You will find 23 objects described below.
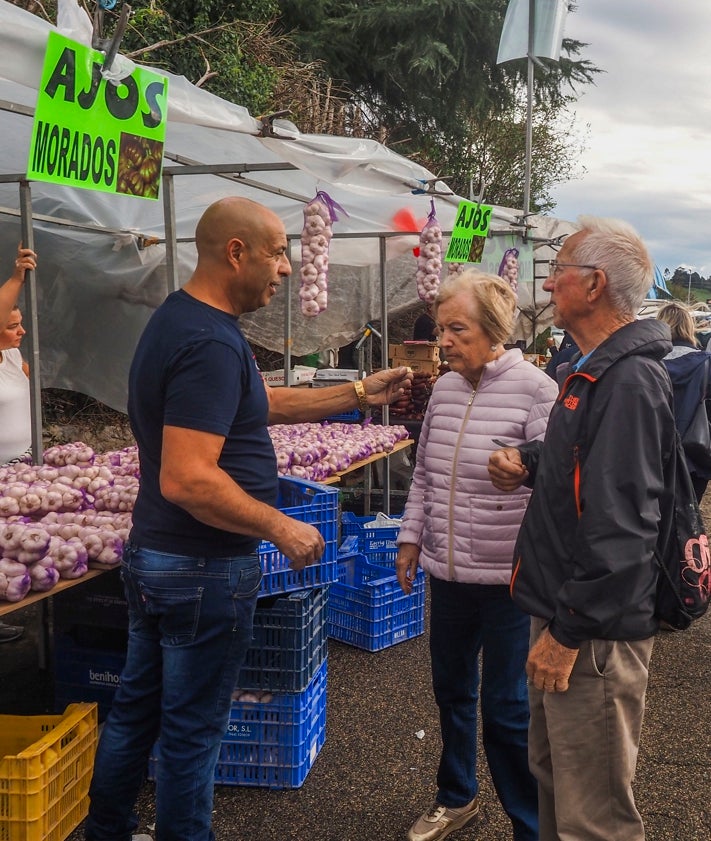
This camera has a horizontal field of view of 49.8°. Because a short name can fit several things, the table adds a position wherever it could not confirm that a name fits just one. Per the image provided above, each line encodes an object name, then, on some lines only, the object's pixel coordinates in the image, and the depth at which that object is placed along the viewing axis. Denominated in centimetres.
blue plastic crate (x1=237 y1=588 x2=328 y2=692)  286
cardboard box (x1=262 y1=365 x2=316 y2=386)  660
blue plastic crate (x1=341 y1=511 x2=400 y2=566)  466
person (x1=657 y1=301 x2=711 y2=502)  464
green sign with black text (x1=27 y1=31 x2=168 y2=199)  251
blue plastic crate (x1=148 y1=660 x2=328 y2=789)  289
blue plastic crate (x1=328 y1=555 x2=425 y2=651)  421
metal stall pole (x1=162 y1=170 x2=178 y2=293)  346
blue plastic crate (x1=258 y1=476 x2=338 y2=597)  278
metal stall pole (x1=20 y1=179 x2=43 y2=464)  327
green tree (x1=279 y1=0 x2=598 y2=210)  1519
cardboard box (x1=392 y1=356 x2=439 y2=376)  763
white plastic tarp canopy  499
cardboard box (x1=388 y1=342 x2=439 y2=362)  765
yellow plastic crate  225
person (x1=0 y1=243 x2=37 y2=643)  387
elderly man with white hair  160
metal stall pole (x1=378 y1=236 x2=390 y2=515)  586
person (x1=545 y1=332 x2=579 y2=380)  554
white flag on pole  919
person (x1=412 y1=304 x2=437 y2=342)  868
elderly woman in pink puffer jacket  238
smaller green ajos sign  578
